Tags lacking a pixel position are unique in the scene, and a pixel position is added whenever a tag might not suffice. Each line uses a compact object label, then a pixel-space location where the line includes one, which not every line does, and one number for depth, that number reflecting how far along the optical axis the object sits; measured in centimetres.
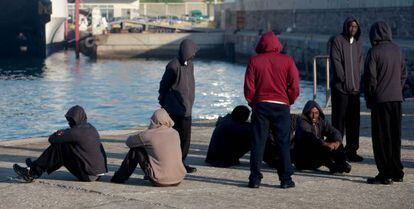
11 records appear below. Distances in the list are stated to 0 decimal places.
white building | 13212
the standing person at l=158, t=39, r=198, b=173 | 1119
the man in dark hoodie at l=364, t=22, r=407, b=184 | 1018
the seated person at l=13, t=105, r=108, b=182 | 1041
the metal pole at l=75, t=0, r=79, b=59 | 7014
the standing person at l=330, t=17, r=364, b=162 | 1167
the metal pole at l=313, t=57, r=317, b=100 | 1950
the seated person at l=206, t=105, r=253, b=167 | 1162
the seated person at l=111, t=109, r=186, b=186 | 1019
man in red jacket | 980
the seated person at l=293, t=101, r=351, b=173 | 1098
